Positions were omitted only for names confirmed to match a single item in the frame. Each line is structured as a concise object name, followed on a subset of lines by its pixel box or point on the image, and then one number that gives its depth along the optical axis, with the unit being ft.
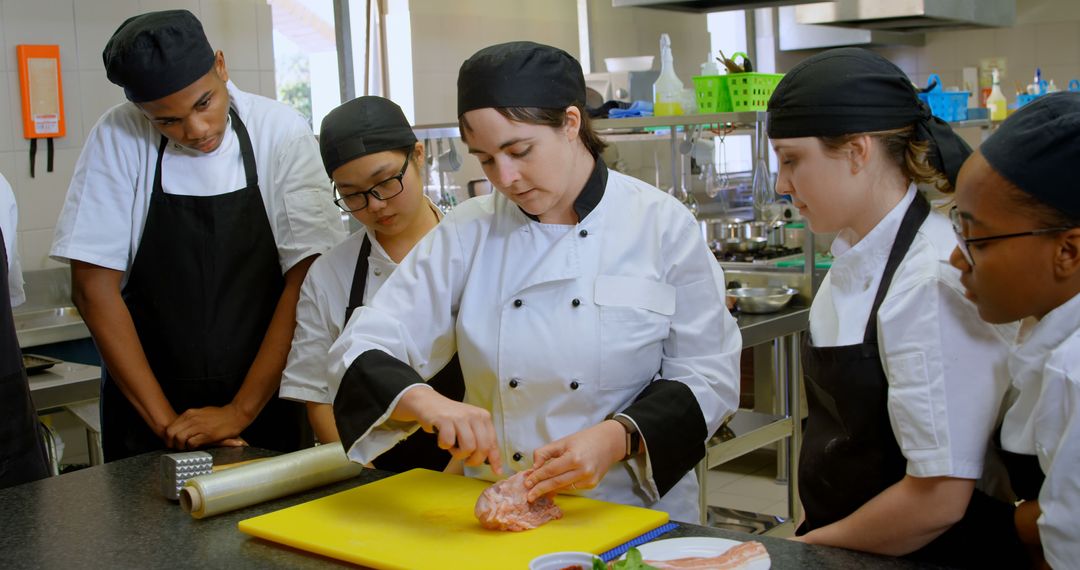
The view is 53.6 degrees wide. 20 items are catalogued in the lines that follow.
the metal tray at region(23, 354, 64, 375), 11.07
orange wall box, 12.83
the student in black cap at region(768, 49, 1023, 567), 4.50
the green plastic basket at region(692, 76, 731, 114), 12.32
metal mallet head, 5.62
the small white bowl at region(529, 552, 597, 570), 4.25
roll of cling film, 5.29
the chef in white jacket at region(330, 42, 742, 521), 5.40
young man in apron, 7.16
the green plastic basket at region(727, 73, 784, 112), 12.16
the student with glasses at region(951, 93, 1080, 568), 3.91
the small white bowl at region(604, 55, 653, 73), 18.17
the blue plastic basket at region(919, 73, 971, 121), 15.38
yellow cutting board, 4.57
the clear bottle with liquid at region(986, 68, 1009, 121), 19.10
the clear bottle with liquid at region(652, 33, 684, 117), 12.61
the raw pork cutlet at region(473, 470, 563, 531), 4.78
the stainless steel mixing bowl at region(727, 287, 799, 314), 11.90
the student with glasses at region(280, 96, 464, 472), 6.89
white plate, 4.45
